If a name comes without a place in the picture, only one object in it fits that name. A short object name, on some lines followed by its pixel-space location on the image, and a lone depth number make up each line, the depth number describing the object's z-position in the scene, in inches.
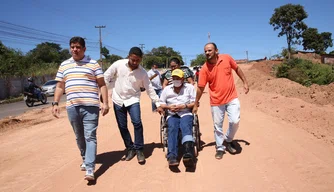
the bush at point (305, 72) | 701.9
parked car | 952.9
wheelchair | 185.7
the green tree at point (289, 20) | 1544.5
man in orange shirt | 181.5
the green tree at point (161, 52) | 4800.7
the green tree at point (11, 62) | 1047.7
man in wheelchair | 170.0
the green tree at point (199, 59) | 3532.0
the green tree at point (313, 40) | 1924.2
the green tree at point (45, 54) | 2532.0
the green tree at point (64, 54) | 3053.9
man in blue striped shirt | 152.3
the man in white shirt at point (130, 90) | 180.1
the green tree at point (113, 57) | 4003.4
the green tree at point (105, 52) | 4311.0
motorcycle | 641.6
